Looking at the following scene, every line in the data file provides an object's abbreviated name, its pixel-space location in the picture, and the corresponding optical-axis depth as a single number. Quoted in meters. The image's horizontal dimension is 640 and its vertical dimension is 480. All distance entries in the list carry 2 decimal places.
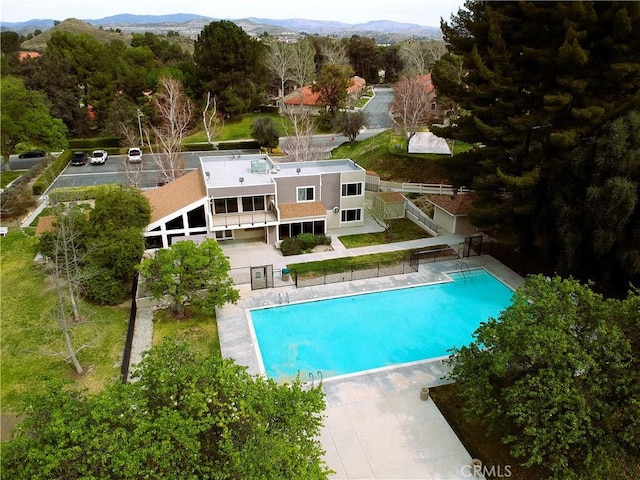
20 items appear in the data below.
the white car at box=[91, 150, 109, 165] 50.50
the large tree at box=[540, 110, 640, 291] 20.41
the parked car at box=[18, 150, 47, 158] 52.31
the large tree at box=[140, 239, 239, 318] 21.27
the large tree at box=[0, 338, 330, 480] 9.55
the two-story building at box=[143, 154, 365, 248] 28.22
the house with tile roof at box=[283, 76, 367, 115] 64.38
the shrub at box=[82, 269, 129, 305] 23.05
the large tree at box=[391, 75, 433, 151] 43.62
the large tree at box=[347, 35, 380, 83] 97.94
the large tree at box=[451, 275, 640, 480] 12.50
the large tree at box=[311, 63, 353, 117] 59.50
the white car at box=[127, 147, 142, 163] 45.55
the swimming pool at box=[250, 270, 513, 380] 19.81
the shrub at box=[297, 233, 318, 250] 29.17
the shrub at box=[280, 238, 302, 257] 28.42
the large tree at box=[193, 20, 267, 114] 61.75
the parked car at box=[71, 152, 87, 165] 50.16
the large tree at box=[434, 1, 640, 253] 22.11
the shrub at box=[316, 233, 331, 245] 29.75
